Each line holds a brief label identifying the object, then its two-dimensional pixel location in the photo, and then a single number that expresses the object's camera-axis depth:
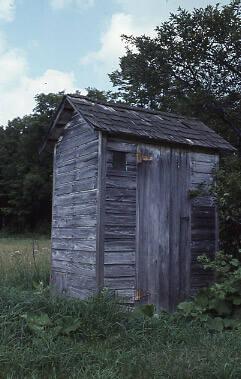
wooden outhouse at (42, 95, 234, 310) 7.98
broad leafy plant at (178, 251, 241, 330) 6.75
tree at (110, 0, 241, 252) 17.22
